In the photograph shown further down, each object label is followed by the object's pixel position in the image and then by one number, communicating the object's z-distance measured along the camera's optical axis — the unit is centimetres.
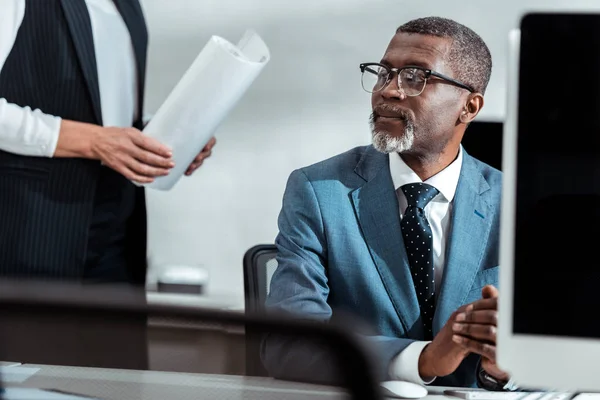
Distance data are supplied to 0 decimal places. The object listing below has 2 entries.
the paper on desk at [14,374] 129
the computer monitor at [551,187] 167
